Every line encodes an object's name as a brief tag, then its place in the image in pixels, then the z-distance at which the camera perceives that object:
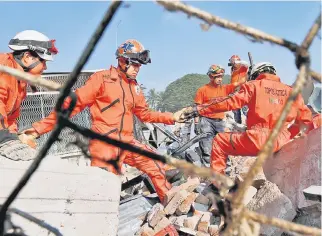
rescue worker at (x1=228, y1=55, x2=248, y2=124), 9.16
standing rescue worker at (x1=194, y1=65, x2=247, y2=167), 8.19
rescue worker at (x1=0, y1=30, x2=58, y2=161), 3.67
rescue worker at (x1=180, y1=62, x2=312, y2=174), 4.78
